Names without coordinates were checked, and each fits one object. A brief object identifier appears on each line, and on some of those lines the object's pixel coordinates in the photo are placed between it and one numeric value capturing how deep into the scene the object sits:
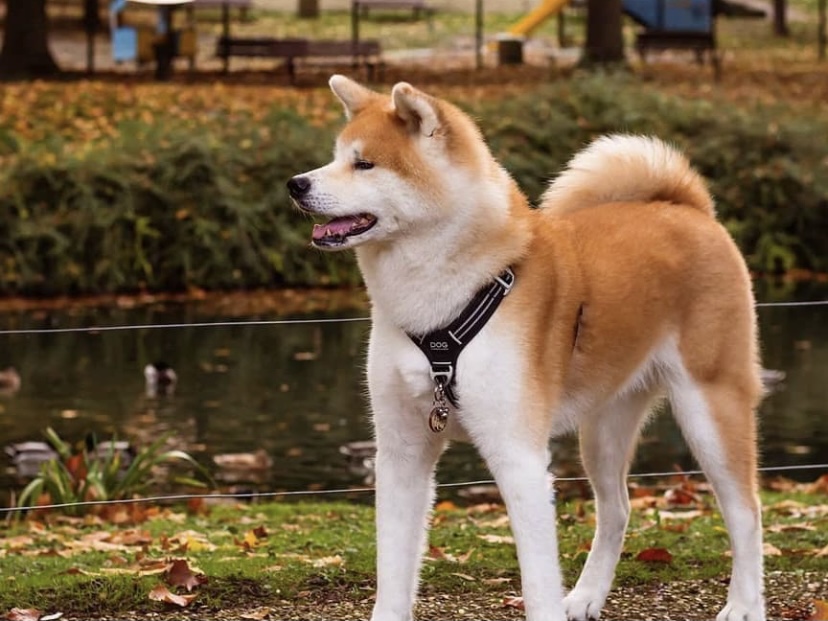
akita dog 7.26
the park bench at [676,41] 42.31
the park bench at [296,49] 39.22
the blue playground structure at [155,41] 40.05
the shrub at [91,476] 13.49
